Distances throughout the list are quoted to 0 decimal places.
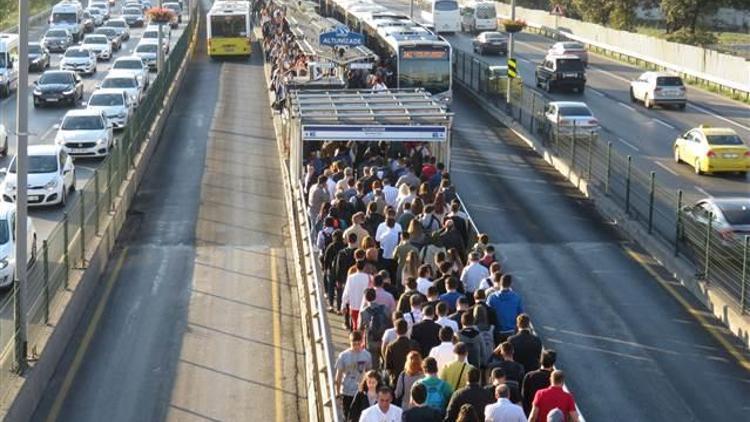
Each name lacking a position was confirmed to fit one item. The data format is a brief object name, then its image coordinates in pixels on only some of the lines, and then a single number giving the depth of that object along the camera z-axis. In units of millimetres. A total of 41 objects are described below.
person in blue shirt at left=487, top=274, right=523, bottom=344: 17797
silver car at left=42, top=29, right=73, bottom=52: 80525
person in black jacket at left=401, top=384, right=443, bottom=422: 13406
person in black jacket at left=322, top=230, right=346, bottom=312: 21681
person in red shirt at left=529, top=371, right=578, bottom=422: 14031
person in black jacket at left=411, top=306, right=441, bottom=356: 16062
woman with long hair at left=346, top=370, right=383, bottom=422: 14156
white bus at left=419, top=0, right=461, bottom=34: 93062
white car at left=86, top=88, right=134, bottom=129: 46500
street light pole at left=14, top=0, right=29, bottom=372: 19594
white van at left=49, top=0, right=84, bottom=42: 88938
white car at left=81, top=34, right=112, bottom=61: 74500
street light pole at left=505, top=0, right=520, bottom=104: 49562
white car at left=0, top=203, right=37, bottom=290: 24688
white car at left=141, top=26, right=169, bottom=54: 74825
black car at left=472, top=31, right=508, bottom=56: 79000
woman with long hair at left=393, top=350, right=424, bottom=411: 14750
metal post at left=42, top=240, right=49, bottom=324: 21688
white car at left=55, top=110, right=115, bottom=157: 40594
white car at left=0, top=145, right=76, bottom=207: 33219
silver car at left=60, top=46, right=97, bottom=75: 66000
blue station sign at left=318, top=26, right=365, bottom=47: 46344
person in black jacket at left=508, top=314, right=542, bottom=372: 15820
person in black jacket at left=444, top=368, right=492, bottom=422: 13867
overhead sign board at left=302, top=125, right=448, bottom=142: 29109
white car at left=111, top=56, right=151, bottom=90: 57281
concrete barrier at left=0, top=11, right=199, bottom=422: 18656
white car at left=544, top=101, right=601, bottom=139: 42062
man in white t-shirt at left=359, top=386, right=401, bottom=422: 13352
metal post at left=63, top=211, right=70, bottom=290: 23844
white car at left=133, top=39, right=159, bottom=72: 67000
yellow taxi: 38906
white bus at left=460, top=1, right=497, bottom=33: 95625
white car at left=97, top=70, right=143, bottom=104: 51550
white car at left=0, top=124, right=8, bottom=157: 41250
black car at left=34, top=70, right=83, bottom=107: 52656
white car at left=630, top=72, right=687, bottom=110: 53812
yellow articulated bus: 72750
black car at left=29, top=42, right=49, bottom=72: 66562
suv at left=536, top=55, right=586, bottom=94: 58625
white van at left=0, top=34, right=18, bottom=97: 56925
